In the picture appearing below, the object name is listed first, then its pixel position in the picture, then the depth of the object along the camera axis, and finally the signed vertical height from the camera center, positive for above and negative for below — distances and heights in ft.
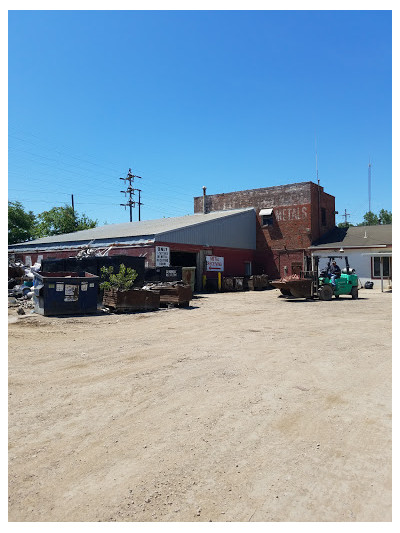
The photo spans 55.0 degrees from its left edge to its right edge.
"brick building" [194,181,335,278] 111.14 +16.09
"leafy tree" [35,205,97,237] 180.34 +24.82
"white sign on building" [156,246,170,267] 81.44 +4.01
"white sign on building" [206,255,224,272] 98.89 +2.94
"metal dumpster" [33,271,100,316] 42.73 -2.30
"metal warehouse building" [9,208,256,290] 85.20 +8.38
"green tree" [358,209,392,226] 278.67 +42.53
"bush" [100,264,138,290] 49.47 -0.73
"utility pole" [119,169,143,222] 184.91 +40.79
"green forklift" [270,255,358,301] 65.21 -1.76
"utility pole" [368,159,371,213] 129.49 +28.81
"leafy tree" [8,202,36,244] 148.97 +19.96
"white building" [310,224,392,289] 98.78 +6.86
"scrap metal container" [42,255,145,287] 58.08 +1.68
